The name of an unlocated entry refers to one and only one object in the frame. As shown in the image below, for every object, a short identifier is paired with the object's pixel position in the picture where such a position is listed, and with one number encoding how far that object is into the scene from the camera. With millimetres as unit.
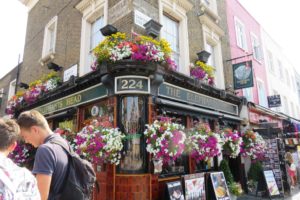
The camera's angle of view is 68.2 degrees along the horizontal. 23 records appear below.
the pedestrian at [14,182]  1356
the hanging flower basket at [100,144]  4902
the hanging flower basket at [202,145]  5844
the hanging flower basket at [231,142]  7145
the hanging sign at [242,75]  9008
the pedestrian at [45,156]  1927
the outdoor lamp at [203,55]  8084
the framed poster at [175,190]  5291
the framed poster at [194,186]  5766
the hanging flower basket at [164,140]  5031
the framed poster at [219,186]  6387
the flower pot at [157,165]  5426
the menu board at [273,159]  8859
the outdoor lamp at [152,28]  6062
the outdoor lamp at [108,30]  6070
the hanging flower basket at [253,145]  8227
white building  15430
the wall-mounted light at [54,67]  8723
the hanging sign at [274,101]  12917
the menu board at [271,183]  7862
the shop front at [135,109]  5277
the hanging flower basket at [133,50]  5477
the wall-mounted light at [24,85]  10609
